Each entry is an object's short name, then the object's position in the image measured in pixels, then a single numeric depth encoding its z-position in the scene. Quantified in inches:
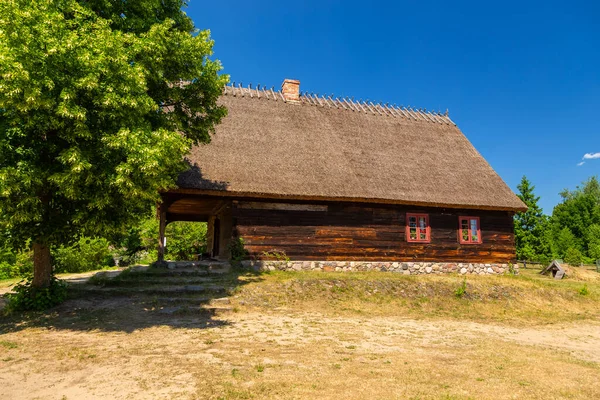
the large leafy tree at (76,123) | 296.0
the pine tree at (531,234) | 1184.8
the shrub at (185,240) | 923.4
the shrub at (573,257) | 1370.6
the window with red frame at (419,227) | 684.7
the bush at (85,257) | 738.8
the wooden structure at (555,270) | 880.3
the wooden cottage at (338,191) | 599.5
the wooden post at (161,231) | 550.9
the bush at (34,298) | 386.3
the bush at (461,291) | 563.8
